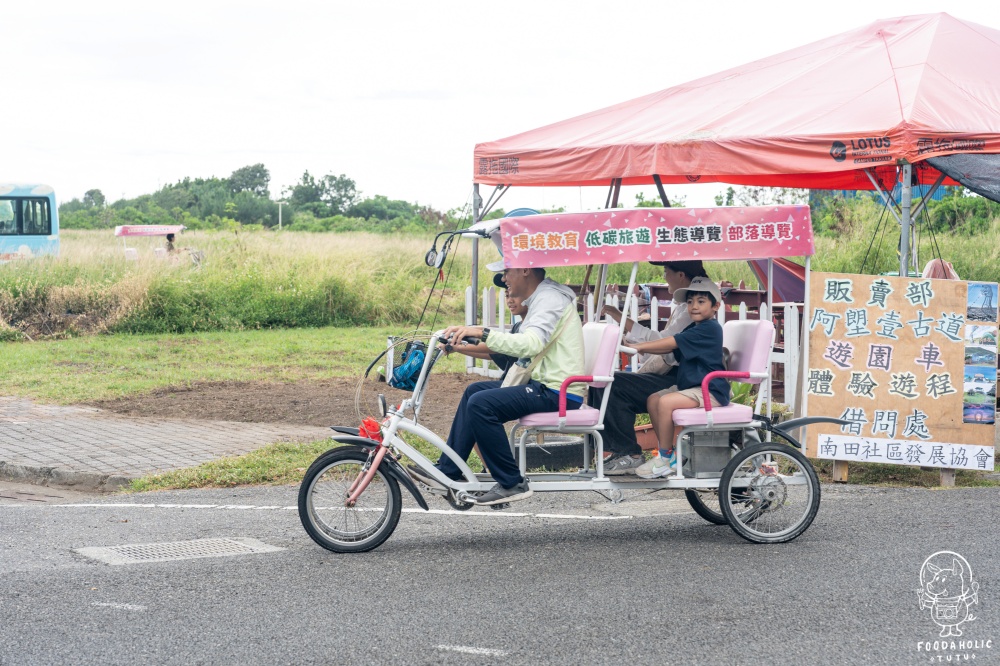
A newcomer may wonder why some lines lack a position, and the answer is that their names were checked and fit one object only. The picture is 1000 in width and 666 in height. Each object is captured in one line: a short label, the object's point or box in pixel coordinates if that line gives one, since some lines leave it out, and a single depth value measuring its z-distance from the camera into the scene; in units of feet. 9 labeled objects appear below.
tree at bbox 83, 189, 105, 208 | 246.27
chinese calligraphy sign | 25.82
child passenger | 20.67
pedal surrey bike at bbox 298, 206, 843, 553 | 19.31
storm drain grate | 19.48
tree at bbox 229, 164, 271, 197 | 224.94
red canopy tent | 28.66
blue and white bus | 101.86
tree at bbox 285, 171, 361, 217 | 207.31
